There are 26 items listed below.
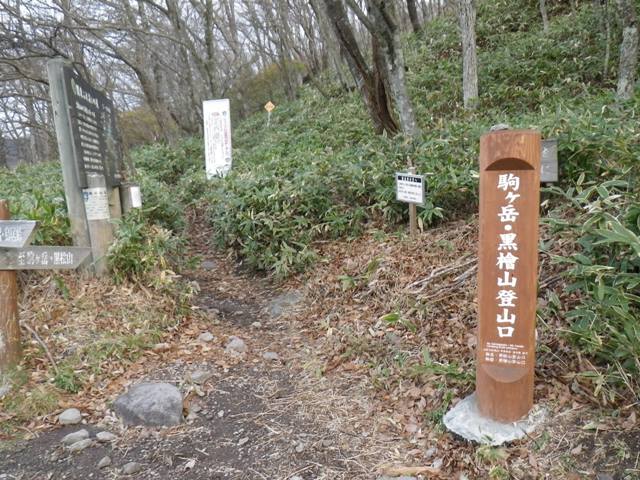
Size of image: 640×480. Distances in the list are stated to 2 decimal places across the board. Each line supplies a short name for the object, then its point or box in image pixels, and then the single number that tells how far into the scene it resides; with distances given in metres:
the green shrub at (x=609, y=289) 2.42
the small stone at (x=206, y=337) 4.16
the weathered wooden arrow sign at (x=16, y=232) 3.01
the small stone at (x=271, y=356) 4.01
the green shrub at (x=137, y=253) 4.38
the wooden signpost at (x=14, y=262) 3.01
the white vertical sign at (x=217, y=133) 10.47
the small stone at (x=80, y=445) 2.79
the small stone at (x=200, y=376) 3.51
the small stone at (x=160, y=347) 3.86
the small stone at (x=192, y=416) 3.14
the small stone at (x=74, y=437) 2.84
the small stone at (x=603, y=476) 2.15
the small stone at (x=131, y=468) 2.63
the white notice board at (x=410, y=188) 4.55
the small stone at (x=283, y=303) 4.96
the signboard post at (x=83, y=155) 3.92
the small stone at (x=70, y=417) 3.02
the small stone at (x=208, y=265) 6.36
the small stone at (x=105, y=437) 2.88
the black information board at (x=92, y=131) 4.03
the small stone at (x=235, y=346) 4.05
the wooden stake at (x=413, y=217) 4.79
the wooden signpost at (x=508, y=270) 2.35
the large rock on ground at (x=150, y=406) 3.06
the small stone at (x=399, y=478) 2.47
